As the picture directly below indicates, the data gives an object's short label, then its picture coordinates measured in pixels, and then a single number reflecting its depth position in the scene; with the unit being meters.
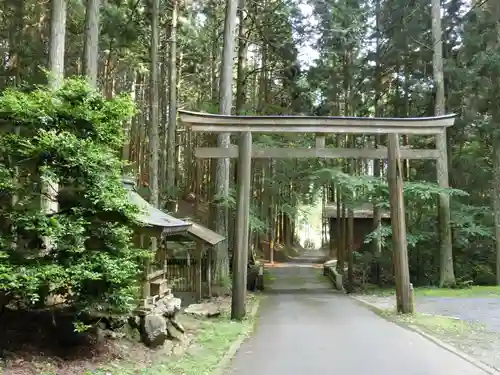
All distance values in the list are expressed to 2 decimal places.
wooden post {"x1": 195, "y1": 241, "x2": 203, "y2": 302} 15.72
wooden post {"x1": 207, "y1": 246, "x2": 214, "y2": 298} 16.56
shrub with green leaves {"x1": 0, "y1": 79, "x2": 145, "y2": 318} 6.27
